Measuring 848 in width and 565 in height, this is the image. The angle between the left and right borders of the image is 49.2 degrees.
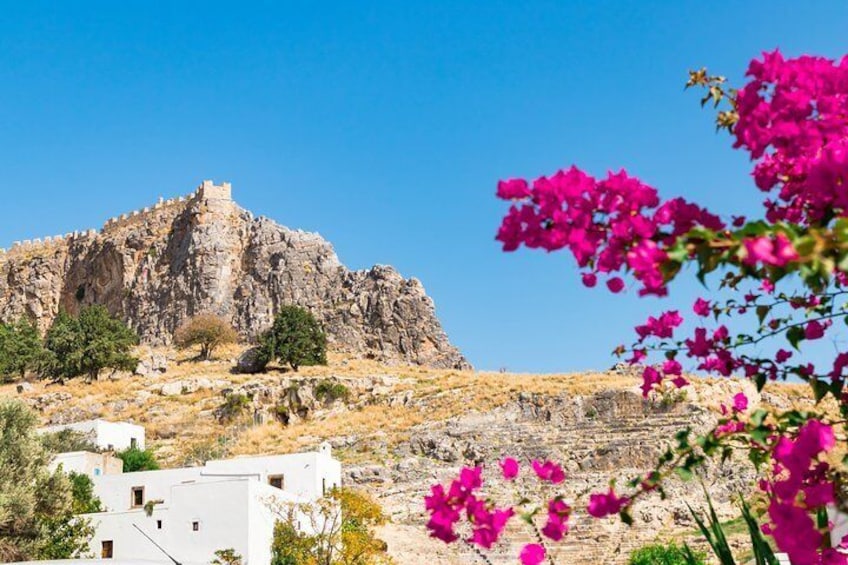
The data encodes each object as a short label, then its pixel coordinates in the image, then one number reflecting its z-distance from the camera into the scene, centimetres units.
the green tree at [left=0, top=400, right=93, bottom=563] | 2608
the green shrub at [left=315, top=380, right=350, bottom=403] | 4825
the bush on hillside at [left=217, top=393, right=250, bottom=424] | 4672
